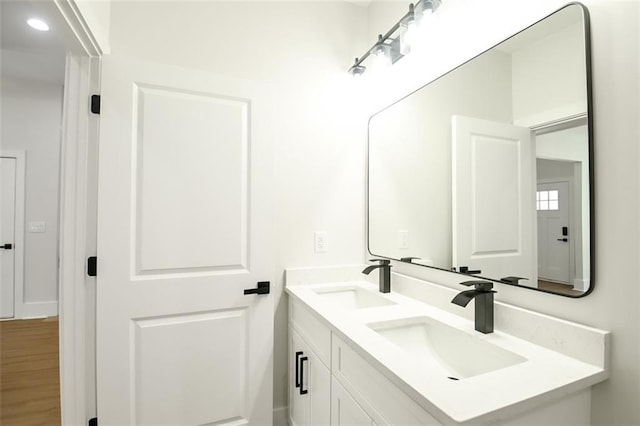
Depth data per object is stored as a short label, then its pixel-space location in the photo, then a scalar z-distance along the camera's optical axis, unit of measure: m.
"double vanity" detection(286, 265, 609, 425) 0.73
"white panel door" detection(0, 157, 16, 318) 3.65
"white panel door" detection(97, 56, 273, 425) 1.39
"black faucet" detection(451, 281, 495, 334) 1.08
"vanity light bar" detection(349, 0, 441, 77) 1.38
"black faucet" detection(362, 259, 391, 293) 1.66
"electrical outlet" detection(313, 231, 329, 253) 1.91
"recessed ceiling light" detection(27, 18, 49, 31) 2.47
